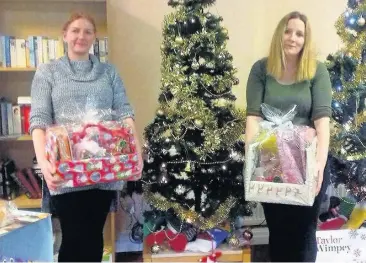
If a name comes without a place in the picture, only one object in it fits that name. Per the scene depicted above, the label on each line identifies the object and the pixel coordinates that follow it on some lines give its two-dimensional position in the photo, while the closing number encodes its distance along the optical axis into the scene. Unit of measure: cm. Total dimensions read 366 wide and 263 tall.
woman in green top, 204
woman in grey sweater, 189
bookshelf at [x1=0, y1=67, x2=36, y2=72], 274
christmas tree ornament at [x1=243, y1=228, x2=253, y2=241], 270
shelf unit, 294
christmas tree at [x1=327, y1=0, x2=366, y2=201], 274
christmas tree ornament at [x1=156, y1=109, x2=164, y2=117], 252
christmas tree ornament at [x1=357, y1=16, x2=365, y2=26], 268
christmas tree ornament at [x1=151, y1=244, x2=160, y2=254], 264
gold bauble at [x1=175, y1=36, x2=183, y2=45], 242
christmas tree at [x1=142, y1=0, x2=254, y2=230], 245
